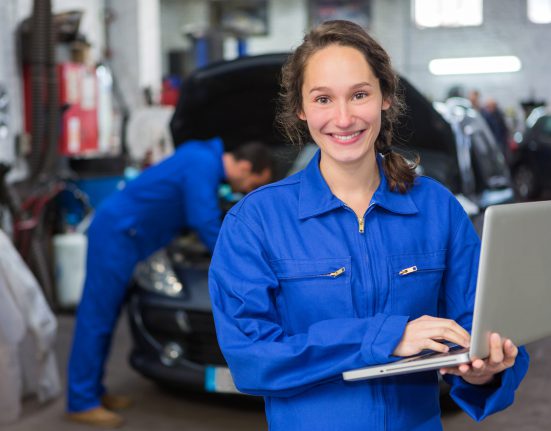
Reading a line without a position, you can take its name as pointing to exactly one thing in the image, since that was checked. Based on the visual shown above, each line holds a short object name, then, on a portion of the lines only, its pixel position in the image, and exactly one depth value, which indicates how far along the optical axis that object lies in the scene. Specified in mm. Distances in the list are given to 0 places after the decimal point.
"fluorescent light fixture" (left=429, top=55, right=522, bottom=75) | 23172
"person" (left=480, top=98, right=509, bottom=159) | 15562
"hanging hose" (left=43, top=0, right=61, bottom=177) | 8344
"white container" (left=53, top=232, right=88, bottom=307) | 7465
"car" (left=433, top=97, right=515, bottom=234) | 5242
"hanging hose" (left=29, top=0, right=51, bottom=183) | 8273
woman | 1782
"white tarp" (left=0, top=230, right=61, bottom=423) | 4688
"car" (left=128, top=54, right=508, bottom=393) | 4562
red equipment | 8945
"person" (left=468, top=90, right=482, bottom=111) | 16281
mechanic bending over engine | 4680
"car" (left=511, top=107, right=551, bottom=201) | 14273
